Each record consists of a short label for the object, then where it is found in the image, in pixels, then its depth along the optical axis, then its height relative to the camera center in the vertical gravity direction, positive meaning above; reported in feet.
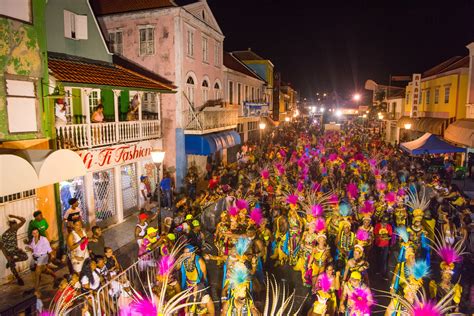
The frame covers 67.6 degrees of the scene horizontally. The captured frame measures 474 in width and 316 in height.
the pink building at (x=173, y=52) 57.93 +10.50
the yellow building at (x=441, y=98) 76.07 +4.45
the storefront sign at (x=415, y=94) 98.37 +6.28
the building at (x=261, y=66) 128.57 +17.81
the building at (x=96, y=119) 37.14 -0.56
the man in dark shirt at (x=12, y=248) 27.48 -10.48
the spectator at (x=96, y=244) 27.41 -12.42
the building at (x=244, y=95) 88.93 +5.74
